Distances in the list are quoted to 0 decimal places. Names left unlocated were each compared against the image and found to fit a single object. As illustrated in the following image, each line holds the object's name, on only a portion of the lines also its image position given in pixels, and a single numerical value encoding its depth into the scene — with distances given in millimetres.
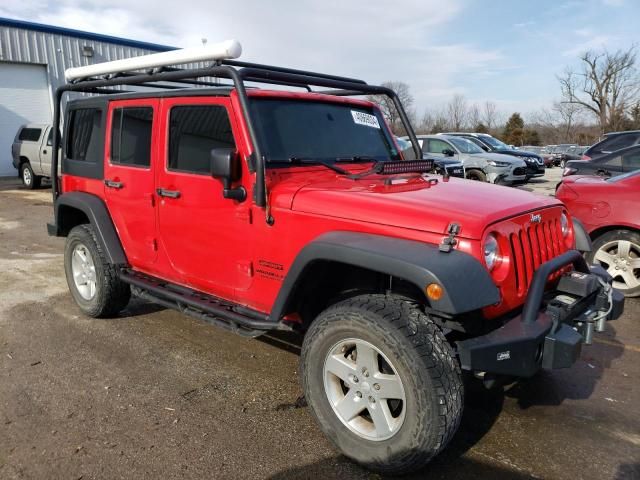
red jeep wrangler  2535
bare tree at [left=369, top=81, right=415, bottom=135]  60712
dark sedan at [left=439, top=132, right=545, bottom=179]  17262
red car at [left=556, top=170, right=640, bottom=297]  5367
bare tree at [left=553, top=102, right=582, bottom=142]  57031
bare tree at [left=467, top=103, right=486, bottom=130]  62641
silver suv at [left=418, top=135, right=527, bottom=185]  14930
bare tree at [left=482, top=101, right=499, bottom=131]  63784
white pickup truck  15344
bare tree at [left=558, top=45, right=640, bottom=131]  50688
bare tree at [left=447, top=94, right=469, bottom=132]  63084
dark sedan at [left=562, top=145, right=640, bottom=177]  8758
